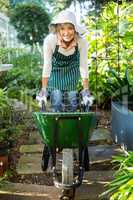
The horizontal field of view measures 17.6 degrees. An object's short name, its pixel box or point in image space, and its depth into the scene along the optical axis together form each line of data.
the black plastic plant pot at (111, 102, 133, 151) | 4.30
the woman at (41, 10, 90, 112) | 3.55
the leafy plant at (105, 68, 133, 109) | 4.89
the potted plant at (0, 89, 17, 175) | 3.82
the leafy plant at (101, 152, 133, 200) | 2.70
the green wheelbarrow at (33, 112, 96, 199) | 2.98
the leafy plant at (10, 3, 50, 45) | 15.45
